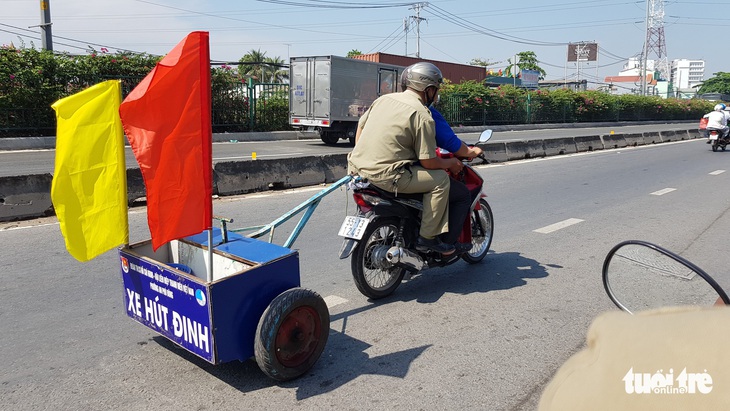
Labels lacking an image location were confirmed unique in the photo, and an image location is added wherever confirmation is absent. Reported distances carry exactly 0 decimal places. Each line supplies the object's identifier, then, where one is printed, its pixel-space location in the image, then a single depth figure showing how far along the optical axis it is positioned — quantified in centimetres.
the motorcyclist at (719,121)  2028
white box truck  2091
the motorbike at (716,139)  2036
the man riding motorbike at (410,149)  454
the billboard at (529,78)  6906
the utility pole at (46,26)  1836
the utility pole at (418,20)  6769
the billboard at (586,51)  10619
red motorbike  463
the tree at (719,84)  12444
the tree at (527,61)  9038
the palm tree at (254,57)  6719
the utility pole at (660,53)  13625
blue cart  322
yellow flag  330
